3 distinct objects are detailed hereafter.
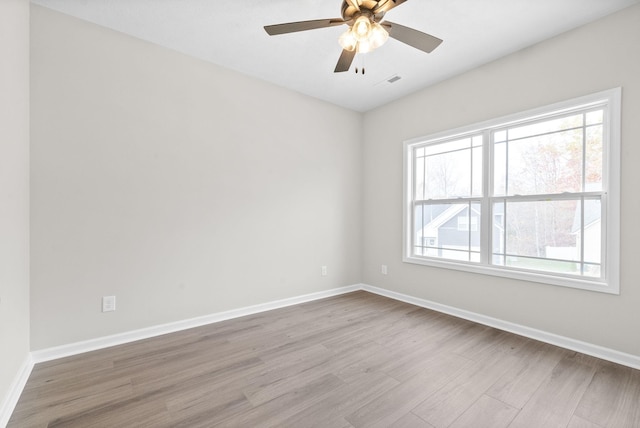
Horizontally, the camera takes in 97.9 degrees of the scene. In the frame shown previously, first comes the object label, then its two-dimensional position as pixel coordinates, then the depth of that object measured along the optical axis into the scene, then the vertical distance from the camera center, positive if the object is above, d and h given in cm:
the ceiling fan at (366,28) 174 +123
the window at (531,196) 237 +19
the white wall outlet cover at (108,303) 246 -82
